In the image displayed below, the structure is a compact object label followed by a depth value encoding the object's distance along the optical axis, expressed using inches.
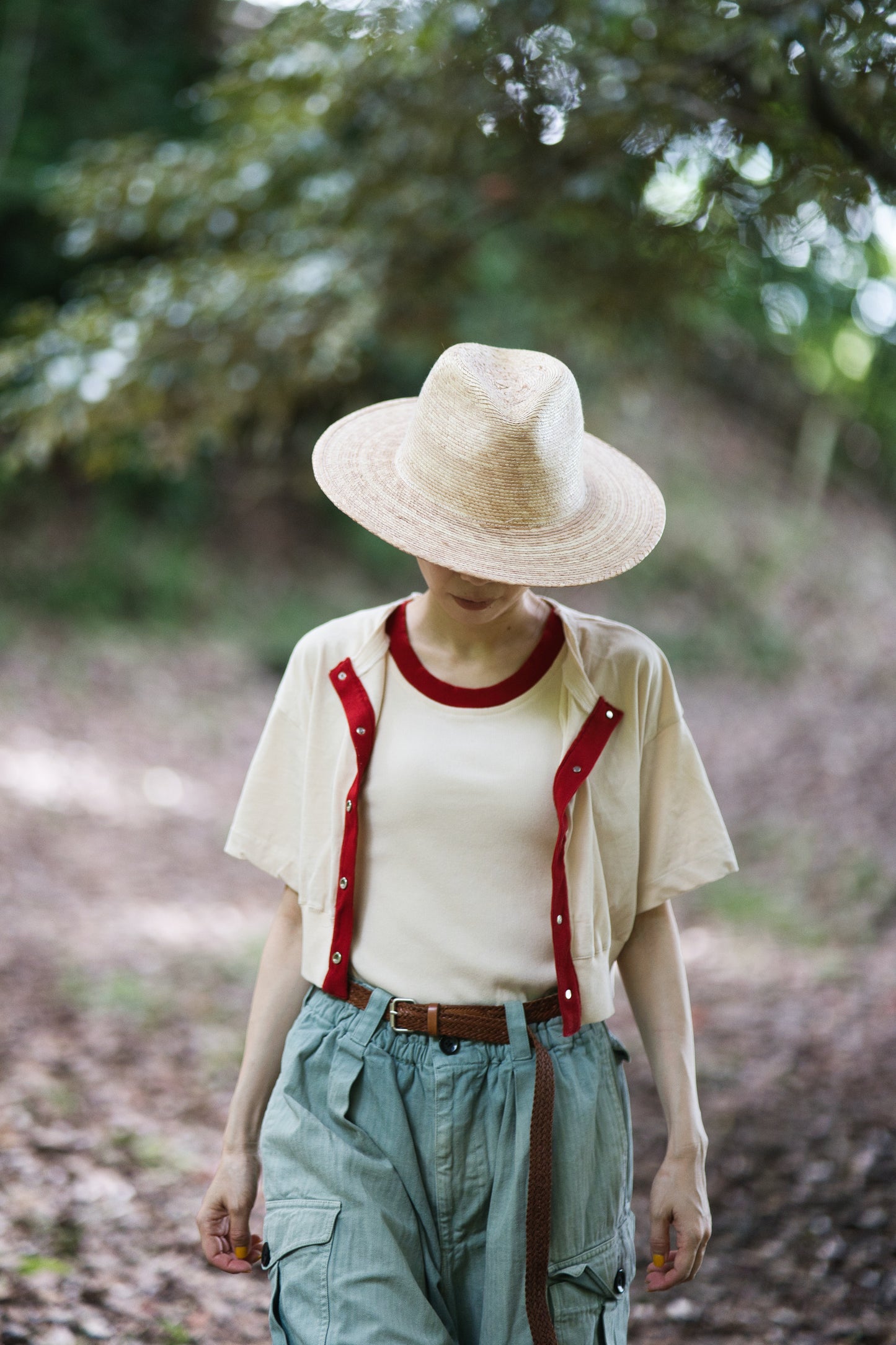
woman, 123.2
